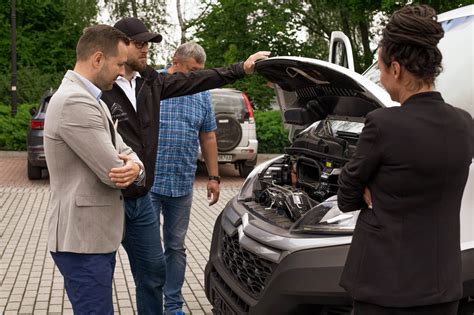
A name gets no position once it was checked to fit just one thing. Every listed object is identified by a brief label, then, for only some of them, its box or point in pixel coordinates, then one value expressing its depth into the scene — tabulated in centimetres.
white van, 326
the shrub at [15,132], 1666
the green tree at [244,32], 2338
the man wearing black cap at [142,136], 427
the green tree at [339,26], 2417
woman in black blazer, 251
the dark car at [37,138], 1271
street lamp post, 2055
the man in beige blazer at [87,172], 323
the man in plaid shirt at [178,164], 509
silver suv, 1295
